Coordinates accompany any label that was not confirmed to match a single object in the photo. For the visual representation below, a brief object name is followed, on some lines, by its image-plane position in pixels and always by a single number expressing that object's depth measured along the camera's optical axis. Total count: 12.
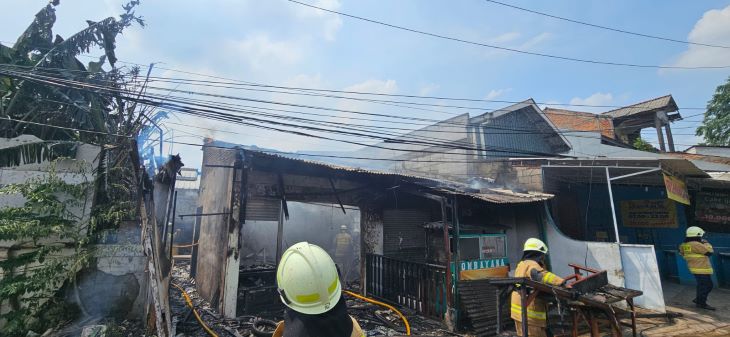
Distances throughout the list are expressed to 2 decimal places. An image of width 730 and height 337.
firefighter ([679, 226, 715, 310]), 8.39
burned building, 7.79
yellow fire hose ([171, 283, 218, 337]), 6.19
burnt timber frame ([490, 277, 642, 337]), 4.27
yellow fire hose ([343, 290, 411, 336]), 7.17
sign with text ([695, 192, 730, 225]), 12.51
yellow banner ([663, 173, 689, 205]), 9.02
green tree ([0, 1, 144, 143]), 7.61
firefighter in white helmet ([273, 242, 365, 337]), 1.68
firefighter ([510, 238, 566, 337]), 4.73
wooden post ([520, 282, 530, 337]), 4.45
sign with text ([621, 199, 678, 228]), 12.98
